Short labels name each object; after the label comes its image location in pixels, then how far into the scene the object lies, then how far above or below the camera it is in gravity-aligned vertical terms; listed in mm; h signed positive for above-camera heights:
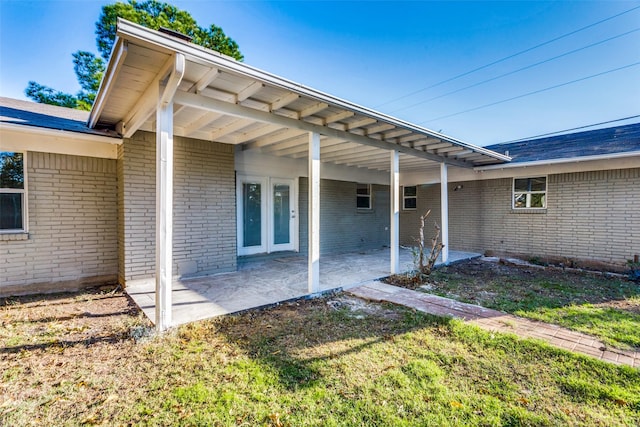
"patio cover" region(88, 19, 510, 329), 3020 +1475
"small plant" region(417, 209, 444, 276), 6082 -1101
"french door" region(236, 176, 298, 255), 7715 -126
